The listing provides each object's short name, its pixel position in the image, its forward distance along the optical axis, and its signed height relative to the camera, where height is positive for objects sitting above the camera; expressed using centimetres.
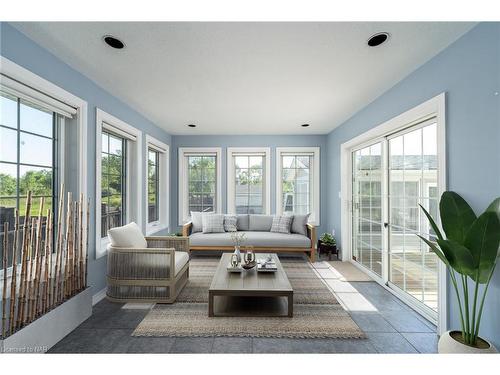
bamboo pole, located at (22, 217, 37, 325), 178 -75
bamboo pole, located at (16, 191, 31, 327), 174 -56
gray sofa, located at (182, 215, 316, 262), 435 -92
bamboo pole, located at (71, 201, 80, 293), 230 -59
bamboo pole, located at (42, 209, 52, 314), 197 -66
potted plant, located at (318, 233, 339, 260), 459 -104
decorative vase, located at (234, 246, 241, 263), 299 -77
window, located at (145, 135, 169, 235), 467 +3
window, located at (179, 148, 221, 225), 548 +13
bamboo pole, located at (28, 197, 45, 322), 183 -70
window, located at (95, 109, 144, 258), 289 +17
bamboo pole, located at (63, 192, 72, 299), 220 -53
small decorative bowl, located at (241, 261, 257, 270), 288 -88
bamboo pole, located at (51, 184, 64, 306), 207 -52
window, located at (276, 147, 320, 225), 545 +12
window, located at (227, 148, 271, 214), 550 +10
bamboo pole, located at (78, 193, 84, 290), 235 -62
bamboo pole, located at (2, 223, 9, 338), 162 -68
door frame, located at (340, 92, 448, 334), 207 +43
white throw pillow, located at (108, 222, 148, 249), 277 -56
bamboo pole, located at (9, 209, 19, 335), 166 -67
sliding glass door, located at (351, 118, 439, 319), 250 -26
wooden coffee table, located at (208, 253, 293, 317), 238 -95
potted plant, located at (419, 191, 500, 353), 149 -36
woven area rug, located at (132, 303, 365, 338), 215 -123
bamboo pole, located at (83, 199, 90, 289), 244 -54
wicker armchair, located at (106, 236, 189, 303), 271 -91
